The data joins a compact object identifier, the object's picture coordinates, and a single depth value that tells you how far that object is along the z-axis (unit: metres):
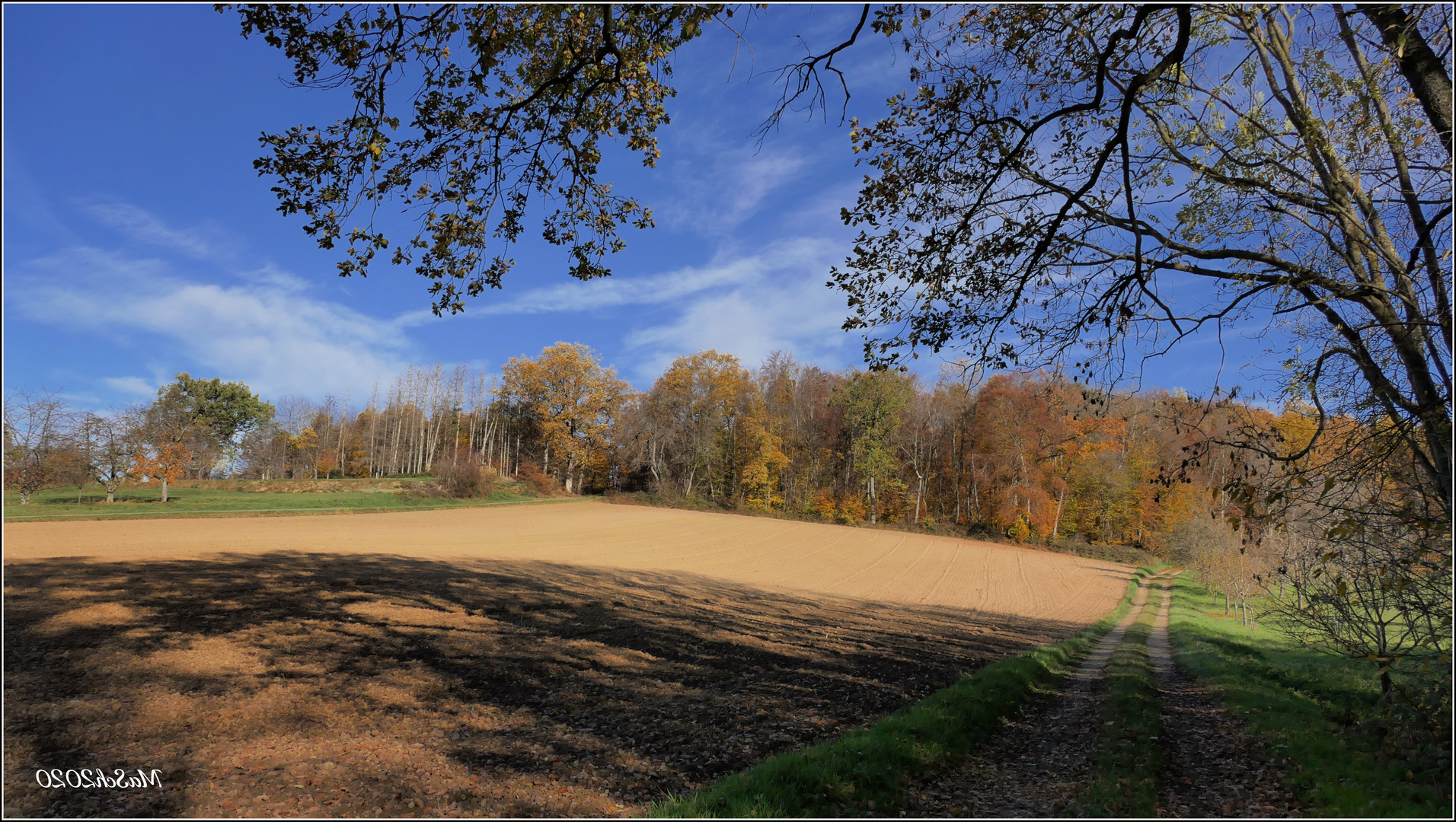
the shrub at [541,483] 60.69
